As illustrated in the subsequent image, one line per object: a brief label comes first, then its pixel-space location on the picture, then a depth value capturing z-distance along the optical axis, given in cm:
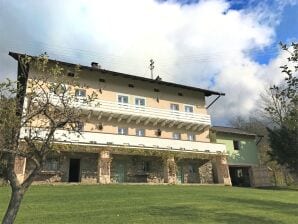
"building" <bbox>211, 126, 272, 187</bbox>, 2854
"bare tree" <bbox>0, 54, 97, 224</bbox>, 684
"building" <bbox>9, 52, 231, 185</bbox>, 2121
